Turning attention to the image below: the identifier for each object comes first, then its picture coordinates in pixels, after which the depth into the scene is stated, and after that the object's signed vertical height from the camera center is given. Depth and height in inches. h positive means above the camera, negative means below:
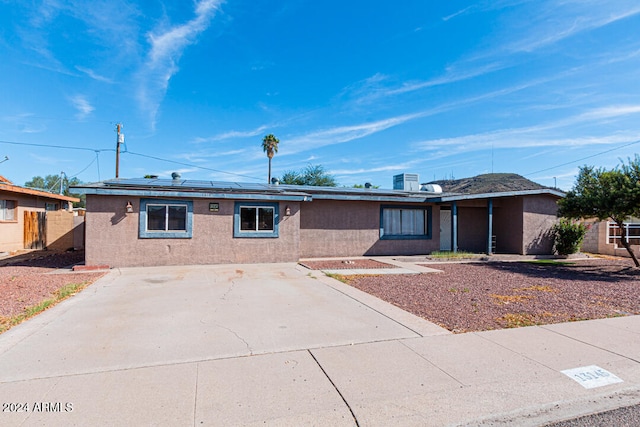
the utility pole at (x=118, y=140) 988.7 +217.0
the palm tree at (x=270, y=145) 1406.3 +293.2
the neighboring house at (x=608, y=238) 702.5 -29.6
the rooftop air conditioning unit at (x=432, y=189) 828.2 +75.6
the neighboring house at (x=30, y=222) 637.9 -10.5
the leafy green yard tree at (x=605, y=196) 455.2 +36.0
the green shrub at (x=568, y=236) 653.3 -24.6
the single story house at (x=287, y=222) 464.1 -3.2
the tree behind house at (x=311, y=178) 1641.2 +193.2
